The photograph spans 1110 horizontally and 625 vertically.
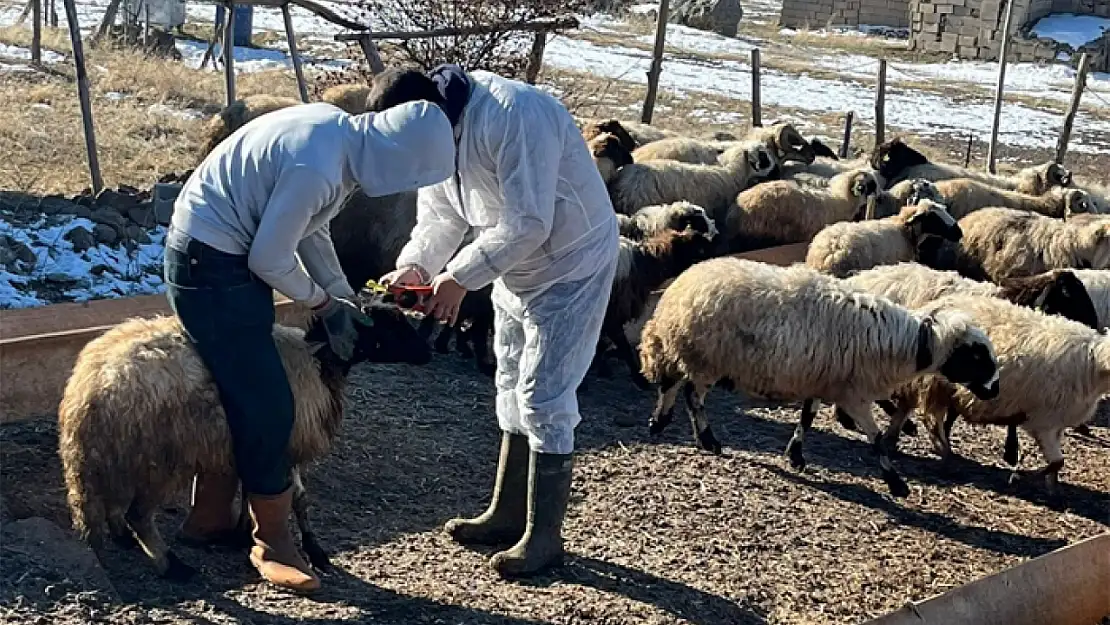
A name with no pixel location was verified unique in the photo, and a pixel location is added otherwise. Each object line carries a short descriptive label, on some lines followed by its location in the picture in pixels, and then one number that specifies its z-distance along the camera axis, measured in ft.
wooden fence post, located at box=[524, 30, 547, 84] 42.01
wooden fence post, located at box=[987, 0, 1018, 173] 50.75
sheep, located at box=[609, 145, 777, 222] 33.22
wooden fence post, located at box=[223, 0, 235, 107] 34.31
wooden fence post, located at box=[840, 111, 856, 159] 50.15
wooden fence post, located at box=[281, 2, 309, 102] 36.55
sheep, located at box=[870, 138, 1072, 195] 38.45
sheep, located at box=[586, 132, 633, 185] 33.60
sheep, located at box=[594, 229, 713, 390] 26.27
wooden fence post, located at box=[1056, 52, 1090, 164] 50.39
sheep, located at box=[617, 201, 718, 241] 28.84
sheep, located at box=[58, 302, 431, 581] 15.11
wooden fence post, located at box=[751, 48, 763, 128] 49.93
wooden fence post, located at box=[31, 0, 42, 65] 52.29
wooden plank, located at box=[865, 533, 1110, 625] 14.53
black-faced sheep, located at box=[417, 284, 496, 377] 25.39
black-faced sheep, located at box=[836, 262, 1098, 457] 24.72
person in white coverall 14.67
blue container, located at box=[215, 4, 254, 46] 72.84
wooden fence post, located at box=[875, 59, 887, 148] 50.83
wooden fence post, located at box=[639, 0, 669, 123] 47.03
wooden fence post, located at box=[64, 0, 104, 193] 30.55
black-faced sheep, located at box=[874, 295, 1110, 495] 22.20
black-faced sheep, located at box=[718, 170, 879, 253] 33.04
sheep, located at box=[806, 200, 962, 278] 28.99
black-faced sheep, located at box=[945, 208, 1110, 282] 30.99
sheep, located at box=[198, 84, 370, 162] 32.35
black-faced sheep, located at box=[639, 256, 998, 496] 21.53
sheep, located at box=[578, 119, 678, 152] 35.96
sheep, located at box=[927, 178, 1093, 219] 35.91
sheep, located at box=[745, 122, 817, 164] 39.55
